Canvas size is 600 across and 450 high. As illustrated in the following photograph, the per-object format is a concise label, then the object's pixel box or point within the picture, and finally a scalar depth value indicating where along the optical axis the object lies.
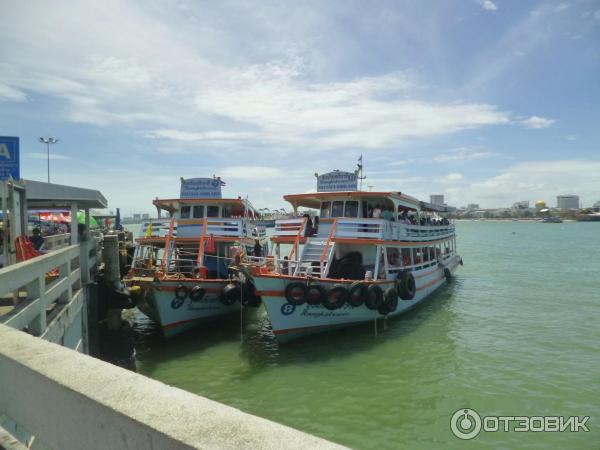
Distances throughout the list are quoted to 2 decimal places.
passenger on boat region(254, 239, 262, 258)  17.06
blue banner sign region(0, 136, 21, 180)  7.89
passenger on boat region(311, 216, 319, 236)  15.44
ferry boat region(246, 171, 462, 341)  12.24
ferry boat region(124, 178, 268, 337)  13.59
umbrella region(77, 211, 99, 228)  21.20
